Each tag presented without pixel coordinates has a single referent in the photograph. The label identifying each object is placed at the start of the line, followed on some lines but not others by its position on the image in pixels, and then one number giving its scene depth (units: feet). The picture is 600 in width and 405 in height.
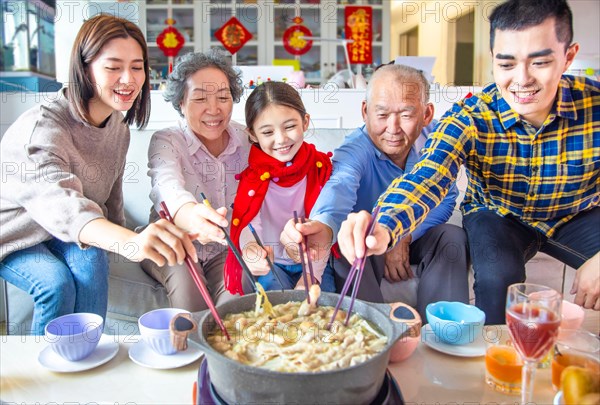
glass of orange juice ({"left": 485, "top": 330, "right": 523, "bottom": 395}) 2.76
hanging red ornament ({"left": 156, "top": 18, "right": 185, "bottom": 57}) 18.28
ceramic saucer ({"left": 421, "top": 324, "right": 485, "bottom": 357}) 3.15
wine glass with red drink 2.47
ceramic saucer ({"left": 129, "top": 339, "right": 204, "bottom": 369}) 3.00
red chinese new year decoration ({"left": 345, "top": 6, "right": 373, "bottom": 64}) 19.08
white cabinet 18.48
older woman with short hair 5.02
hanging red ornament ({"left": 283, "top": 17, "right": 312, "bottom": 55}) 18.72
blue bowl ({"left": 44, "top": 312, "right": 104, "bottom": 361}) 2.97
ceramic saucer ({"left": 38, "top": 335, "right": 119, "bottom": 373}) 2.97
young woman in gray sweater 4.39
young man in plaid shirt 4.23
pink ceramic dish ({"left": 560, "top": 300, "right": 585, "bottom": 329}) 3.13
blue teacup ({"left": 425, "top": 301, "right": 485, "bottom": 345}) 3.21
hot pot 2.13
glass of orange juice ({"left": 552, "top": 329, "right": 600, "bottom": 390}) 2.65
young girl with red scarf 5.13
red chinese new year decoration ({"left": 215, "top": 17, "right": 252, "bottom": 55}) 18.51
